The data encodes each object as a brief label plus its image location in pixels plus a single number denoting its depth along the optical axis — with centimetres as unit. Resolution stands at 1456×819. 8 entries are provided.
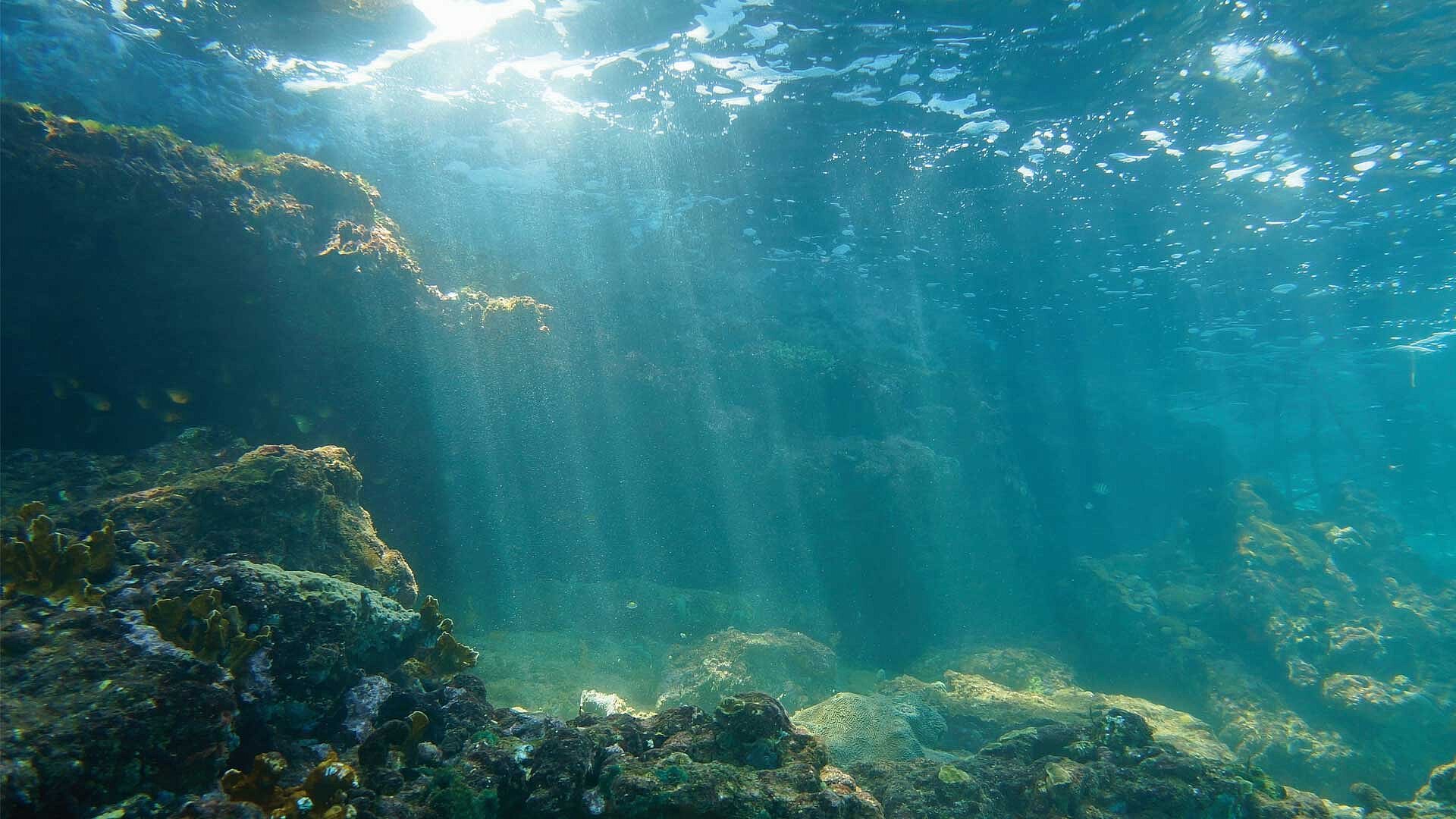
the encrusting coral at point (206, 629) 412
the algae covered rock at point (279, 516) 600
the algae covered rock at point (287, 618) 440
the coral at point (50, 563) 420
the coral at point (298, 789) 328
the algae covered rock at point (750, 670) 1056
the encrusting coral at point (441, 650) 587
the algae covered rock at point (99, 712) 290
